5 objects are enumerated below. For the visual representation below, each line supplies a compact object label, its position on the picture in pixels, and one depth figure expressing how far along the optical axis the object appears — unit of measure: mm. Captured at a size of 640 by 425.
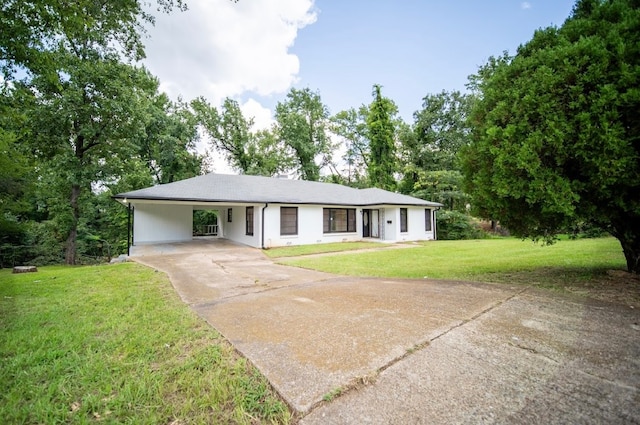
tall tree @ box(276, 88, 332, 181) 29125
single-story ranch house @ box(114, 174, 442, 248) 13953
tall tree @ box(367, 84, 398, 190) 25781
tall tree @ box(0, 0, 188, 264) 12570
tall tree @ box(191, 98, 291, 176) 26984
